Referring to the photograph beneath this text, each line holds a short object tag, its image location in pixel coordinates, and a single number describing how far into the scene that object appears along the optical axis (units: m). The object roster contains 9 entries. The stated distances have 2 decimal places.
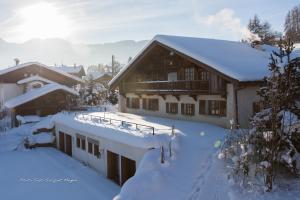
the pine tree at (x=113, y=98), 35.16
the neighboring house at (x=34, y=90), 28.42
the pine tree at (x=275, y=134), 9.13
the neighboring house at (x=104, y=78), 54.49
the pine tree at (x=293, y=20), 62.55
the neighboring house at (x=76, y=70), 50.34
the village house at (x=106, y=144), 13.47
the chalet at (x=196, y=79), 15.27
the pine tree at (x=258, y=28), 47.29
